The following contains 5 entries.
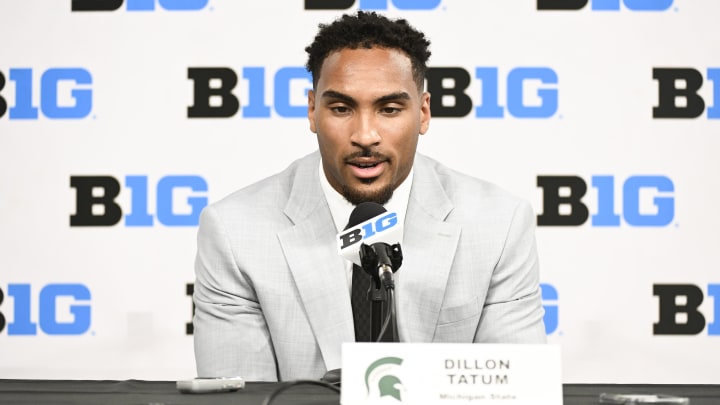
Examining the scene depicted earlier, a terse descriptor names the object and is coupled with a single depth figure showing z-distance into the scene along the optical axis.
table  4.67
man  5.04
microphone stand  4.70
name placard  4.58
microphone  4.71
